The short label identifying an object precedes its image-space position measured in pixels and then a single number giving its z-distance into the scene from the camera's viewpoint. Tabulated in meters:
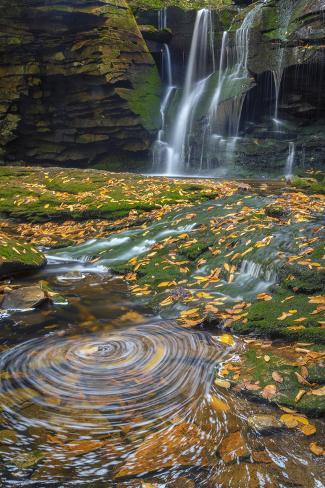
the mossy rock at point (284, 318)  3.68
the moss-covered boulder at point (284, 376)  2.88
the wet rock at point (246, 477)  2.23
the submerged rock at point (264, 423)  2.66
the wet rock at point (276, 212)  6.59
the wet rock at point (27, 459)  2.40
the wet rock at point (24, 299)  4.99
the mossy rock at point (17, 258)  6.23
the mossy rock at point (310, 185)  10.02
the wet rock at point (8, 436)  2.61
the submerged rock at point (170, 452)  2.39
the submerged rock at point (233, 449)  2.43
